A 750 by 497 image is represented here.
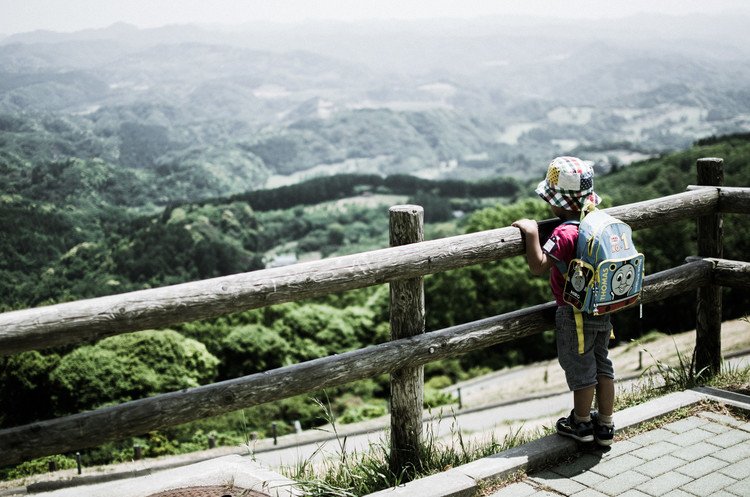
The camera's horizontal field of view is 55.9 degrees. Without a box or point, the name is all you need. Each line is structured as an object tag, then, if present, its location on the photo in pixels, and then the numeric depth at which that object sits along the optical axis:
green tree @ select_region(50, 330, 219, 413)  29.95
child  4.00
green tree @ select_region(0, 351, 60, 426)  30.19
